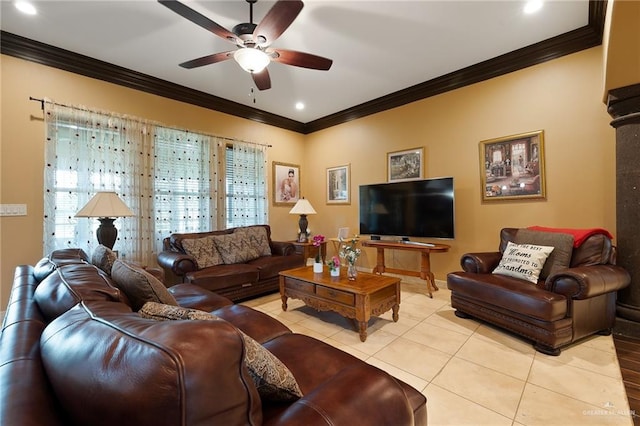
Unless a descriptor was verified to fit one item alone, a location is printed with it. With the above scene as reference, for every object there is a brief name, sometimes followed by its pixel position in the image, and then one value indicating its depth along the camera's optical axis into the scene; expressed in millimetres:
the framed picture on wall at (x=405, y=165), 4234
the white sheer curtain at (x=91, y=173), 3094
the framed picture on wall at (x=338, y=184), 5172
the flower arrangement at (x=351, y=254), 2721
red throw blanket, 2553
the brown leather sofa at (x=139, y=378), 520
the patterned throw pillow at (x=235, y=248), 3818
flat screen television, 3684
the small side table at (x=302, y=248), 4398
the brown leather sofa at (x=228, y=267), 3238
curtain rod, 3016
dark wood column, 2420
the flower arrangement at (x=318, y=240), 3778
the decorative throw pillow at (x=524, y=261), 2562
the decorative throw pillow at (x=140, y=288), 1236
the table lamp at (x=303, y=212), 4832
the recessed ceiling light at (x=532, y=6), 2500
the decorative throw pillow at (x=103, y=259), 1886
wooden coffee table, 2436
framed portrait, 5324
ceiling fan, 1877
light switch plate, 2863
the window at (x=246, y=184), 4637
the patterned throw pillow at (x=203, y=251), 3516
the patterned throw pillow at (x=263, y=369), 813
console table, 3602
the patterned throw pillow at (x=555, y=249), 2572
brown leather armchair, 2143
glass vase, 2779
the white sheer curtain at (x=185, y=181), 3881
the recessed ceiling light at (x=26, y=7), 2426
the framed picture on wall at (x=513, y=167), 3225
